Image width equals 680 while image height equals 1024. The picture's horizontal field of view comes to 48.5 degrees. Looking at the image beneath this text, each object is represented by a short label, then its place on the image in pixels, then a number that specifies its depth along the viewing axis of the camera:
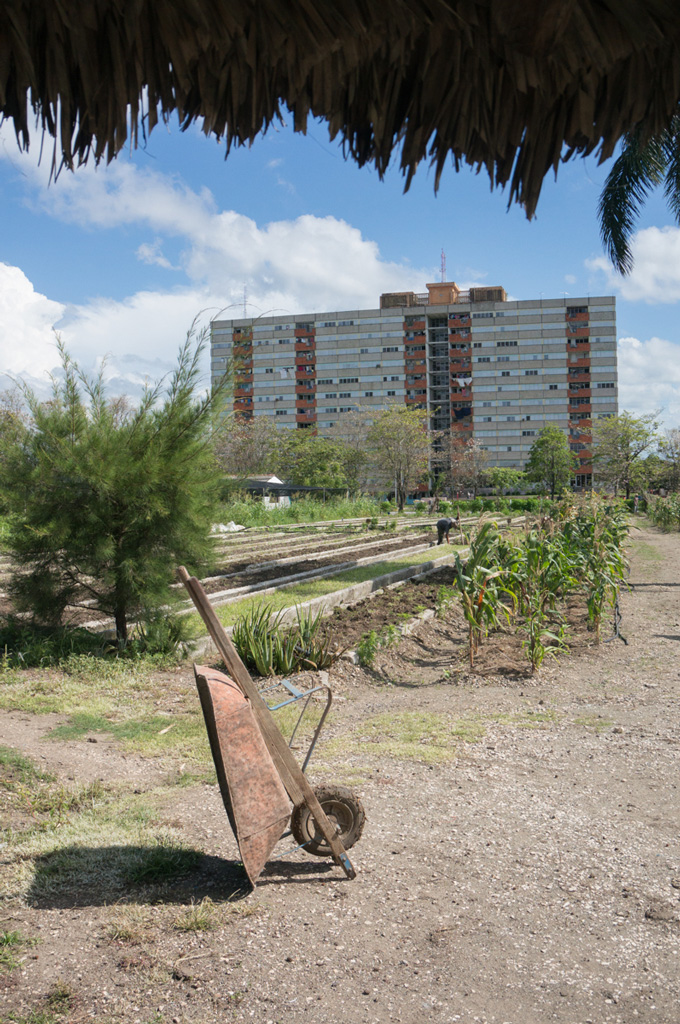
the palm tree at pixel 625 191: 13.80
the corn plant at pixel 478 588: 7.19
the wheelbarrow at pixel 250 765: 2.90
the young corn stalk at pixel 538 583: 7.07
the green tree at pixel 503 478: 67.00
